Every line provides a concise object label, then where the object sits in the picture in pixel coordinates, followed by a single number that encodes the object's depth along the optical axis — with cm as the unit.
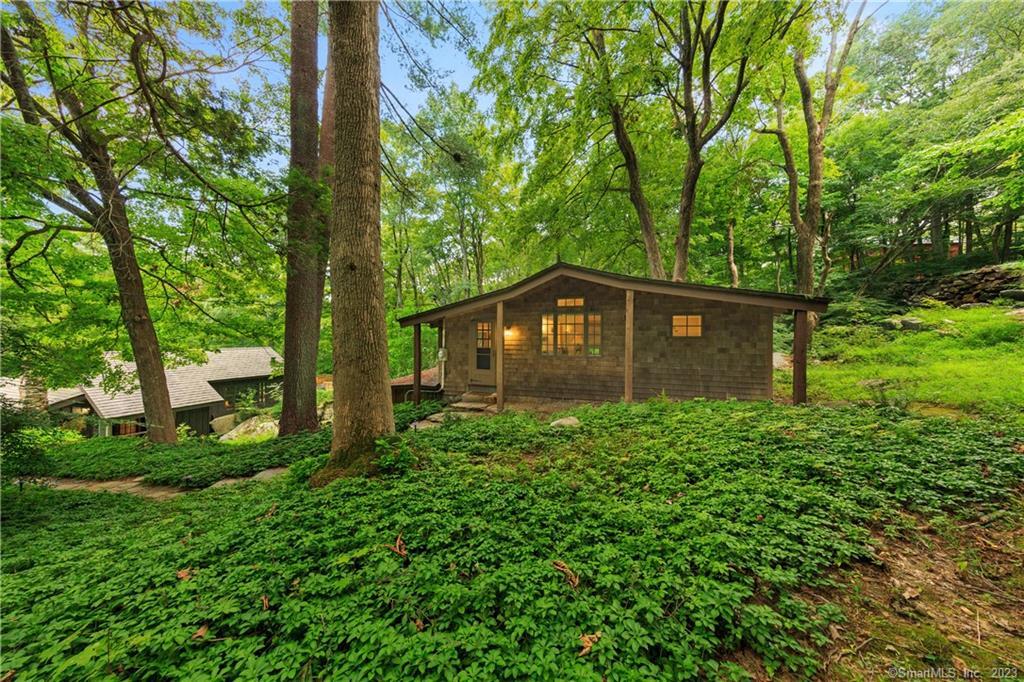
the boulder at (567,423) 563
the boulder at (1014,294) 1049
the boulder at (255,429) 1318
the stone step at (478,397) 977
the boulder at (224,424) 1648
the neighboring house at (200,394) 1380
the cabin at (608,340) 775
